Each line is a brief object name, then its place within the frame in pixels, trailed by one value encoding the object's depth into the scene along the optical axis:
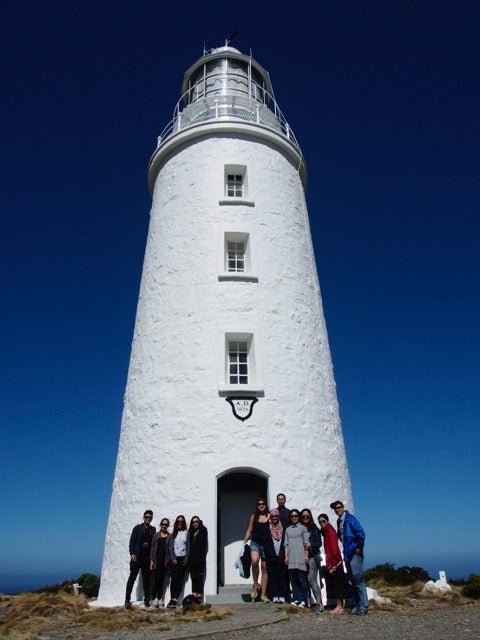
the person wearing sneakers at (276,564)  10.25
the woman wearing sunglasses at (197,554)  10.82
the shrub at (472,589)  12.40
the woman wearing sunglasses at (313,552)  9.81
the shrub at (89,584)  14.66
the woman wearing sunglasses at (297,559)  9.74
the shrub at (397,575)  15.22
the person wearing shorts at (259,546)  10.41
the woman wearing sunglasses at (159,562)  10.85
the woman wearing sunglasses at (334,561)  9.67
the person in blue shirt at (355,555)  9.30
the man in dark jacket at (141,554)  10.86
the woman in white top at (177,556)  10.75
